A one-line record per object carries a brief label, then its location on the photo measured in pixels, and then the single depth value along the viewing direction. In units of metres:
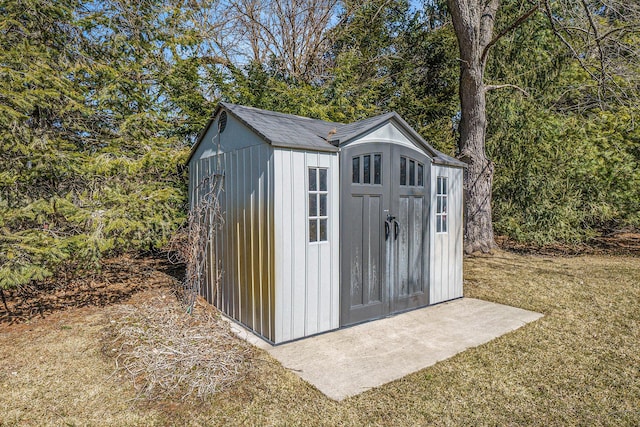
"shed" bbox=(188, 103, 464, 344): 3.67
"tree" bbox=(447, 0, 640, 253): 8.46
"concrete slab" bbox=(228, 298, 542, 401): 3.04
